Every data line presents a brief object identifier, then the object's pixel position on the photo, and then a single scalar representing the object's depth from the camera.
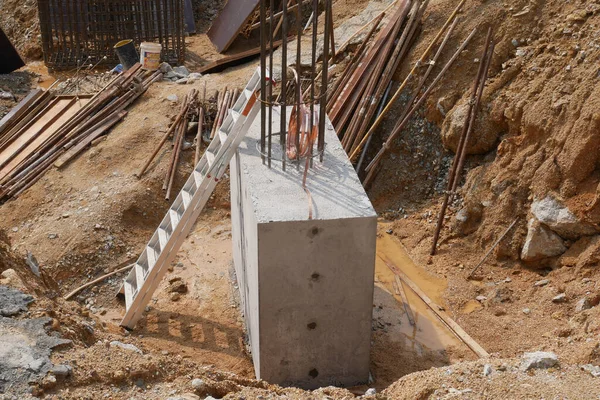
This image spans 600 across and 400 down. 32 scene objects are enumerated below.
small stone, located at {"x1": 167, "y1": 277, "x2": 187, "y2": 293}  10.28
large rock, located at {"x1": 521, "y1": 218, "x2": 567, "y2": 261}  9.95
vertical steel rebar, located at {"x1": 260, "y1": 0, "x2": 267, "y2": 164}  8.15
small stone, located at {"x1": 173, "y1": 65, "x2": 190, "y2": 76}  15.19
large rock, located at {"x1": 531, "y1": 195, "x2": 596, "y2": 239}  9.71
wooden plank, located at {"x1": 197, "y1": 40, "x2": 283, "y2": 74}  15.63
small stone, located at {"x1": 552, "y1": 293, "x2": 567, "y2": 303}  9.38
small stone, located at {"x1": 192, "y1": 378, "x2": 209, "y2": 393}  6.04
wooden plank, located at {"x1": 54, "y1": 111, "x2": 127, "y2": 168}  12.38
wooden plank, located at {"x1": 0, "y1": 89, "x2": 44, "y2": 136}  13.43
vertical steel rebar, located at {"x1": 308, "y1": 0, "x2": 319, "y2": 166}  8.04
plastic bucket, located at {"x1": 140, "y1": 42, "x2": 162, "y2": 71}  14.95
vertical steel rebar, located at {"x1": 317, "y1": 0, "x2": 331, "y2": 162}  7.93
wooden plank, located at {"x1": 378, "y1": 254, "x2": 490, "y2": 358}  8.99
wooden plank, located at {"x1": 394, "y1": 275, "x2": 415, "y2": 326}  9.70
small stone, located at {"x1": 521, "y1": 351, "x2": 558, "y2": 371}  6.14
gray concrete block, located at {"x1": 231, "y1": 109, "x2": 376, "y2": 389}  7.67
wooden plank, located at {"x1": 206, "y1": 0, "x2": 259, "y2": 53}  17.20
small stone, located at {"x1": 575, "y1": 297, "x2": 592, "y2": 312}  9.00
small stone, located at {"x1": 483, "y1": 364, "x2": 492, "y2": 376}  6.10
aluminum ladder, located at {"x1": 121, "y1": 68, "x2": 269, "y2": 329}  9.09
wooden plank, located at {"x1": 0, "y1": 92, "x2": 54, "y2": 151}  13.09
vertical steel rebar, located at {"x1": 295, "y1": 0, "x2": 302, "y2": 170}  7.86
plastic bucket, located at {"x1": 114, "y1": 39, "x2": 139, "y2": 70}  15.76
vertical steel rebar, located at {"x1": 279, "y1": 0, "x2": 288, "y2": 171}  7.82
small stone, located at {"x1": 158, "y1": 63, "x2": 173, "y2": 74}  14.89
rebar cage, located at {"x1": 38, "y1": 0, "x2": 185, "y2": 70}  17.11
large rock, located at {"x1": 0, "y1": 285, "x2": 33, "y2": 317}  6.62
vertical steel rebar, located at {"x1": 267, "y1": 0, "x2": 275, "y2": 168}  8.25
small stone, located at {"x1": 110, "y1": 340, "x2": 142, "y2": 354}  6.56
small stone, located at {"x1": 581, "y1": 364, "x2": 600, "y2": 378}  6.04
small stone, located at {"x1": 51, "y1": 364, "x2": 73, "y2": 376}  5.83
